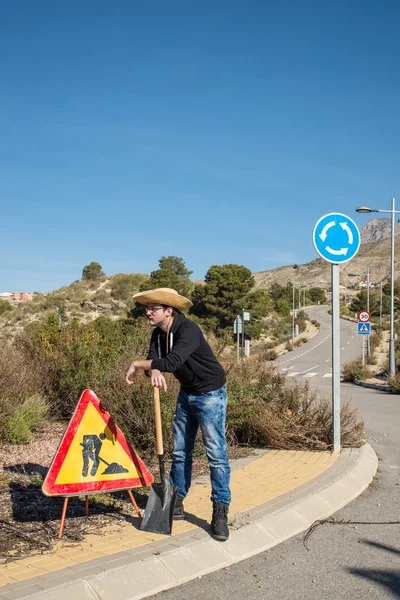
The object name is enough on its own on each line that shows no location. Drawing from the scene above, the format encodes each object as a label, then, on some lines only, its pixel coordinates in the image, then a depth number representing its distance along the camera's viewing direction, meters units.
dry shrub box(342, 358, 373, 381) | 31.02
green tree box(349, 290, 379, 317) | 91.25
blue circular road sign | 8.37
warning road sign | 5.04
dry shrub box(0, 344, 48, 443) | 8.41
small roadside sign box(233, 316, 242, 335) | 35.16
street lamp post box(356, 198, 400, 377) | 26.16
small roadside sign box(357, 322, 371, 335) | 33.05
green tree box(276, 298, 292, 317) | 90.00
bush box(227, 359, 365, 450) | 8.44
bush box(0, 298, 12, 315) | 66.31
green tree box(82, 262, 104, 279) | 86.88
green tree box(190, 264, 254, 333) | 60.00
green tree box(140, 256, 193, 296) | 60.16
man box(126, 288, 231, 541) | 5.05
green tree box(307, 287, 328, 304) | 131.62
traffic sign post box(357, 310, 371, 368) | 33.12
